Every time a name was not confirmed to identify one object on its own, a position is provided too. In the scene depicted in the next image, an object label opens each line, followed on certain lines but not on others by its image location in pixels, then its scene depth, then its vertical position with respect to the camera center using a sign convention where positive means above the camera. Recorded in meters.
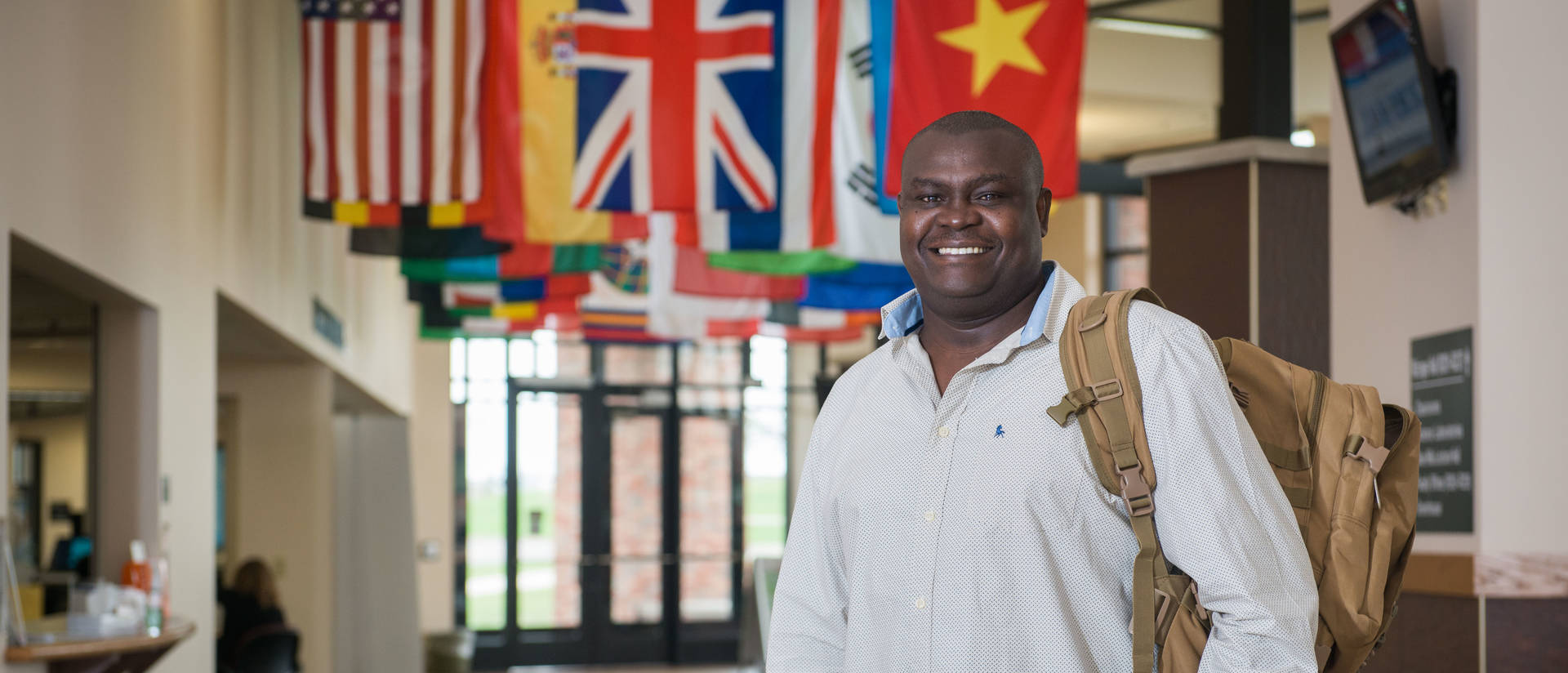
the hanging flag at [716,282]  8.63 +0.37
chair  7.72 -1.64
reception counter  4.11 -0.95
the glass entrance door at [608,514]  15.55 -1.86
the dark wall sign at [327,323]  9.04 +0.12
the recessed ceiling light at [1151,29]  9.05 +1.97
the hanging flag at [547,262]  8.03 +0.45
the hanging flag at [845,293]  8.46 +0.30
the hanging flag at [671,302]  8.83 +0.26
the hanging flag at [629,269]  10.63 +0.55
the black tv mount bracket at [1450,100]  4.16 +0.69
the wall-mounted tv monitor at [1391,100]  4.12 +0.73
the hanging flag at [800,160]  5.54 +0.72
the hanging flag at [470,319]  10.59 +0.19
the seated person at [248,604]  8.18 -1.48
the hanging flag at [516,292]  9.25 +0.34
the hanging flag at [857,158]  6.05 +0.78
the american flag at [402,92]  6.32 +1.09
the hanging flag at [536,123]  5.74 +0.88
